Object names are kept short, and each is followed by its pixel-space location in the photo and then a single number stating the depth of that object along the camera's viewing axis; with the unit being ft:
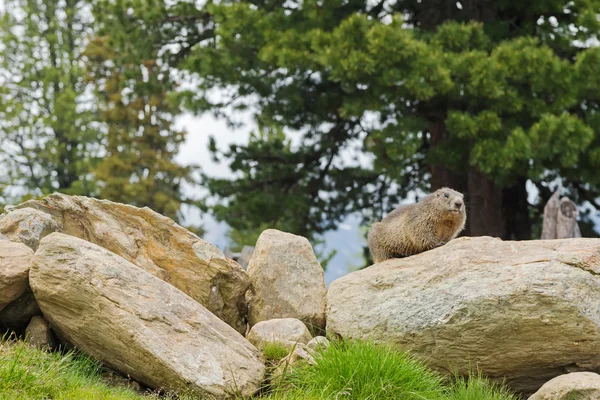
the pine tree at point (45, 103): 78.28
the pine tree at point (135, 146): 73.41
